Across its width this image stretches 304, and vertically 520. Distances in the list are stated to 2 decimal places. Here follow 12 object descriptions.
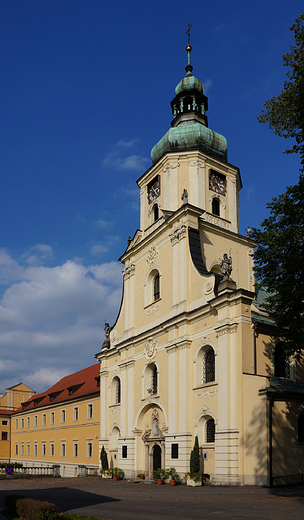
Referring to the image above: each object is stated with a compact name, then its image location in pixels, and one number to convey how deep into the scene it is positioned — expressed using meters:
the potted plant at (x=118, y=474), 31.08
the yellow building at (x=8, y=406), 63.22
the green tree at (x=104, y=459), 33.66
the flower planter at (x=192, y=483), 23.44
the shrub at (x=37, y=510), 10.80
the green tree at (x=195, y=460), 23.78
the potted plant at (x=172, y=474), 25.44
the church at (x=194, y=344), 22.81
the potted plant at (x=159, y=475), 26.08
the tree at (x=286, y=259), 18.61
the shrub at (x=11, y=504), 12.45
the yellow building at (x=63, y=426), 41.75
